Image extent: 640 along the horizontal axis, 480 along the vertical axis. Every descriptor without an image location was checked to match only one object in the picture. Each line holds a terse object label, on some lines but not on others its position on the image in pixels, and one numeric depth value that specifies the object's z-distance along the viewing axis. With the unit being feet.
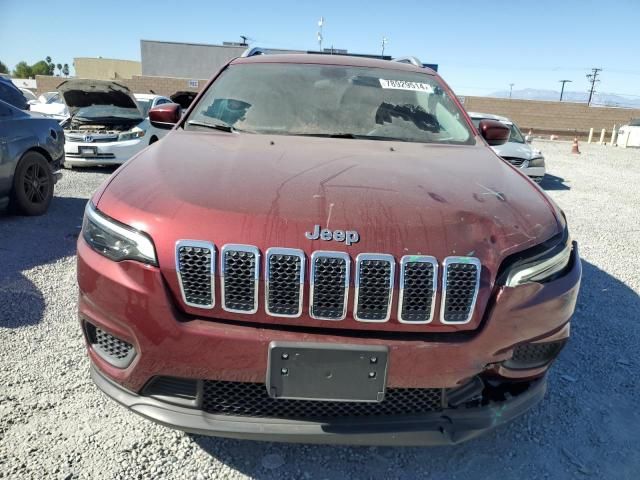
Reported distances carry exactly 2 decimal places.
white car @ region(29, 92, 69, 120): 45.62
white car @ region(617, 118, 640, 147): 83.46
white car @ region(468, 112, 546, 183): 32.76
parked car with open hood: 30.45
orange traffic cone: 65.51
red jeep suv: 5.65
